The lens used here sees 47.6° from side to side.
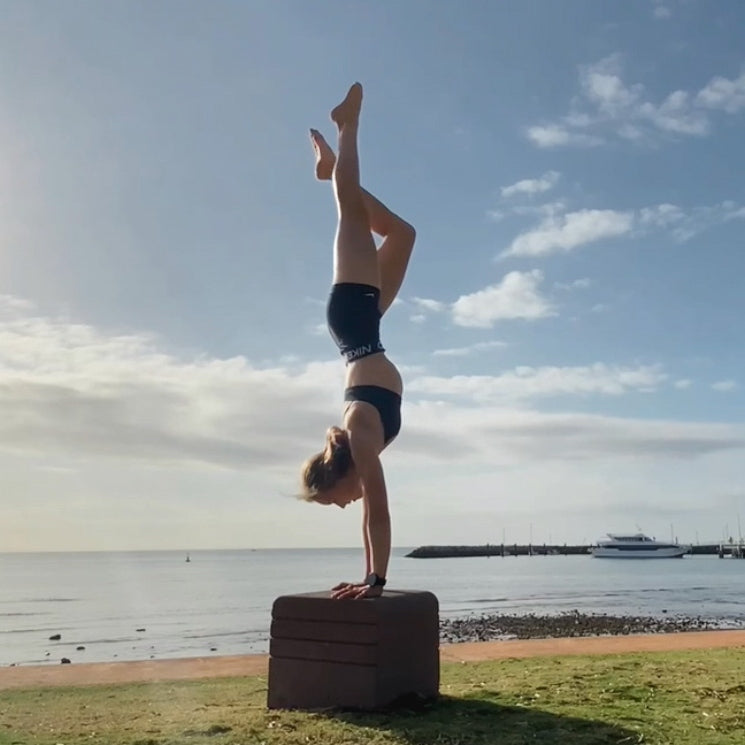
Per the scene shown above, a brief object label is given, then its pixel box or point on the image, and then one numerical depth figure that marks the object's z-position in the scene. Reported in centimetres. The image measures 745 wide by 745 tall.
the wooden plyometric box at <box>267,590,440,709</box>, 377
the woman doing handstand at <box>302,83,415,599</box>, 398
